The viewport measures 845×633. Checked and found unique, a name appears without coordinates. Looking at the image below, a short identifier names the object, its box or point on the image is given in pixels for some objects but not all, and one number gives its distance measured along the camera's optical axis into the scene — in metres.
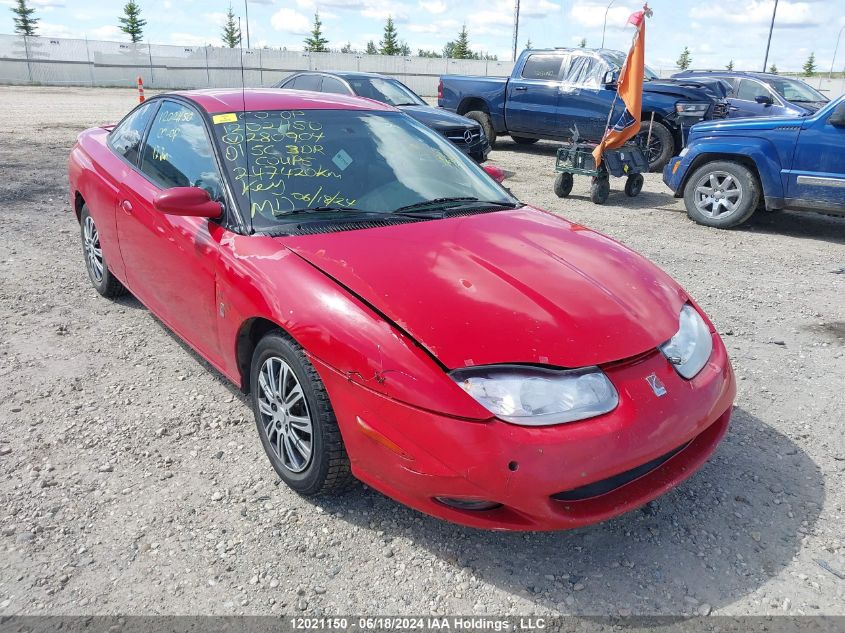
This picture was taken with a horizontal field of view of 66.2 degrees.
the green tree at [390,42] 70.25
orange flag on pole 8.72
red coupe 2.09
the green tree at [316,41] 62.23
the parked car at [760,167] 6.75
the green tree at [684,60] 84.76
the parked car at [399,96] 9.98
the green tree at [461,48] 73.00
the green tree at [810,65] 87.44
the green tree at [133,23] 54.79
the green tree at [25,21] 55.12
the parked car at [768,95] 12.94
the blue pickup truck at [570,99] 10.92
